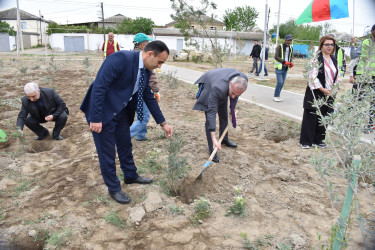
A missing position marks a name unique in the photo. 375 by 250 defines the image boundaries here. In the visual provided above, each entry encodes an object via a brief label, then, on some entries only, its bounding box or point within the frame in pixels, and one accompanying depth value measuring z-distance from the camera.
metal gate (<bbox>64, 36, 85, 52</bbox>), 34.56
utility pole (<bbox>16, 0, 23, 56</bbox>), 19.64
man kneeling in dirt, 4.63
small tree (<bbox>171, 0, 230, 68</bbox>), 8.56
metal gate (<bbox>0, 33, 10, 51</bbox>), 29.12
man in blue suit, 2.61
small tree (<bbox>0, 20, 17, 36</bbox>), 20.95
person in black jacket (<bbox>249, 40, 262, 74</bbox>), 13.02
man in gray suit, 3.42
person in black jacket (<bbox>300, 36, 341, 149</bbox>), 4.05
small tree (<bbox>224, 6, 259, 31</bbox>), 49.06
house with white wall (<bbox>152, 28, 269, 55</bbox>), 35.54
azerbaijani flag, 5.80
